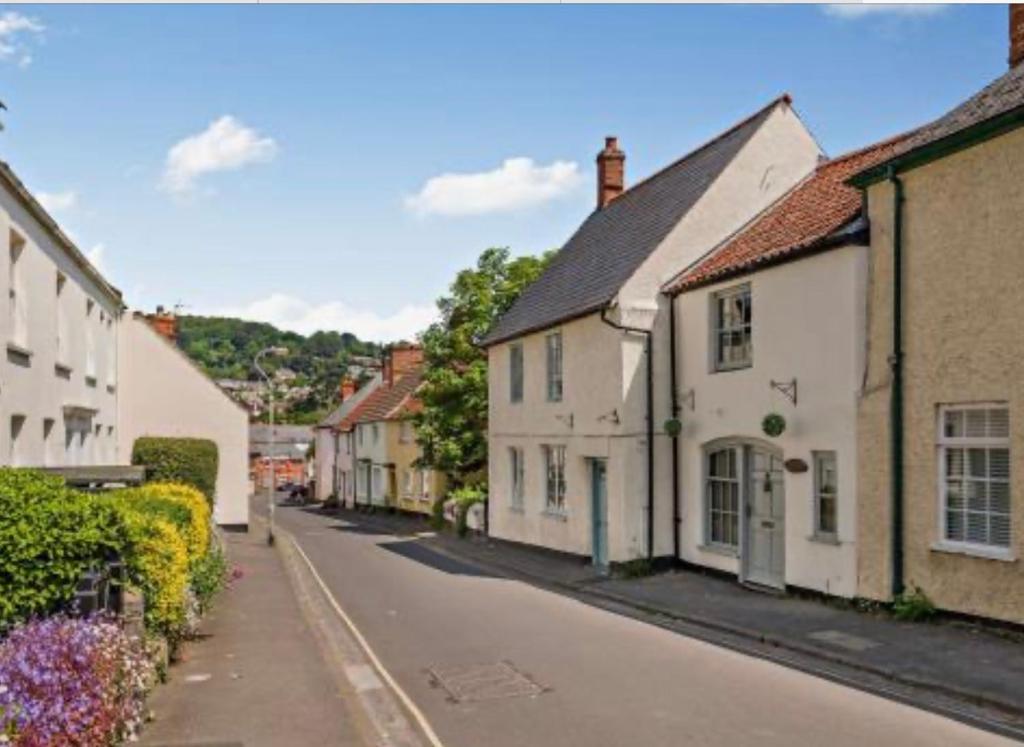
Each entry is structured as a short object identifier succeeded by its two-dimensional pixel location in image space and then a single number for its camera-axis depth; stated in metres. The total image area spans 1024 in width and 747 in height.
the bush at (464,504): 33.43
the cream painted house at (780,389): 14.86
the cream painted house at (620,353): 20.08
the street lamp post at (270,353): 35.04
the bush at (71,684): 6.33
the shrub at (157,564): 9.88
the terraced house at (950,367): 12.15
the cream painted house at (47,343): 15.67
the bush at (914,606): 13.09
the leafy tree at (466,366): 35.97
